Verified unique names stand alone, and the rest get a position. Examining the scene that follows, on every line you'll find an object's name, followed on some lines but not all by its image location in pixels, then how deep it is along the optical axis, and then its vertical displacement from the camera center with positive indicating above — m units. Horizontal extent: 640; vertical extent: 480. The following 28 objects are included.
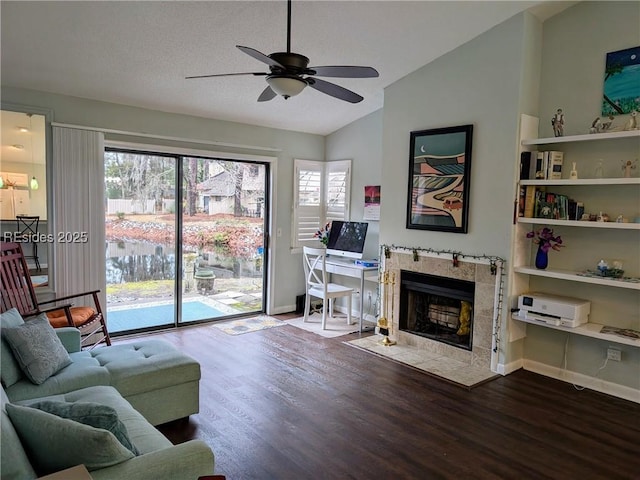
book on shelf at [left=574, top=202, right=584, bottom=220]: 3.78 +0.09
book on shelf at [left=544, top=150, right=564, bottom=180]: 3.86 +0.49
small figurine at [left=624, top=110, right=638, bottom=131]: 3.44 +0.78
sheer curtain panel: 4.25 -0.05
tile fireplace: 4.16 -0.92
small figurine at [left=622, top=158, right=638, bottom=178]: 3.52 +0.45
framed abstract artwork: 4.27 +0.39
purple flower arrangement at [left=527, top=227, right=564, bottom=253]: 3.96 -0.17
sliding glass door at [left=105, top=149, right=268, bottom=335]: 4.90 -0.35
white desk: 5.18 -0.67
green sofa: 1.56 -1.01
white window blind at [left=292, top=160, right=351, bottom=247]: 6.06 +0.25
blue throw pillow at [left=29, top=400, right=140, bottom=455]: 1.70 -0.81
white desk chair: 5.32 -0.91
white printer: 3.69 -0.75
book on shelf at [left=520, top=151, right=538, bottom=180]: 3.93 +0.49
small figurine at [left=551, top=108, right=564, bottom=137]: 3.86 +0.84
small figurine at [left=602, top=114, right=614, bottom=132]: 3.60 +0.81
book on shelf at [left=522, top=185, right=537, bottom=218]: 3.99 +0.17
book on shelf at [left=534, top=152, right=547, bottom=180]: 3.90 +0.46
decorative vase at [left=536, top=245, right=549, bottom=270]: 3.99 -0.34
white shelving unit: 3.46 -0.12
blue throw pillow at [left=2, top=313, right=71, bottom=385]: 2.54 -0.85
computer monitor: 5.62 -0.31
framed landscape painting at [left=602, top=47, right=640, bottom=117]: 3.53 +1.13
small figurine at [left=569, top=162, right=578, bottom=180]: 3.75 +0.41
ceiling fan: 2.61 +0.86
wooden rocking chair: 3.59 -0.79
